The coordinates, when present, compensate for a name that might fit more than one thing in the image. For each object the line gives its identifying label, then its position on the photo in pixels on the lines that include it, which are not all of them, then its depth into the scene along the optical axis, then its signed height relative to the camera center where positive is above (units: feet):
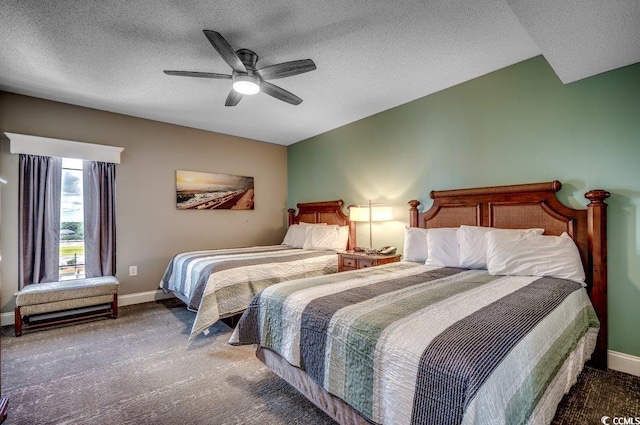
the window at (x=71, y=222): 12.03 -0.32
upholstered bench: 9.79 -3.03
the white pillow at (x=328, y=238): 13.93 -1.23
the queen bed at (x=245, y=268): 9.39 -1.97
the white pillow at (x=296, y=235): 15.21 -1.18
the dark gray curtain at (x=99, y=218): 12.32 -0.16
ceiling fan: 7.17 +3.70
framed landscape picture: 14.64 +1.15
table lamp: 11.97 -0.09
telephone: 11.63 -1.55
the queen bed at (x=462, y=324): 3.52 -1.71
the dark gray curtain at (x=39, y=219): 11.00 -0.16
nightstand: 11.00 -1.84
